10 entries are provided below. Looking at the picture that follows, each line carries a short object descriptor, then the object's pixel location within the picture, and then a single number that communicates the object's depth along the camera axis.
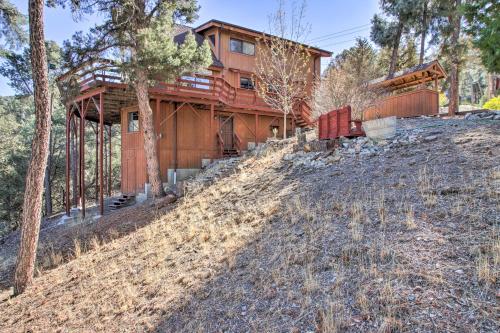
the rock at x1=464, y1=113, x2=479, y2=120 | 10.12
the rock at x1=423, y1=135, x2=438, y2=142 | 7.99
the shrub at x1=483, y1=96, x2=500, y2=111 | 16.99
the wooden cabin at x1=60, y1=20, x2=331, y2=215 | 13.91
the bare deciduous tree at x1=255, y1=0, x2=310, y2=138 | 14.29
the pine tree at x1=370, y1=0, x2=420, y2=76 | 19.27
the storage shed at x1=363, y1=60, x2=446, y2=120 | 14.32
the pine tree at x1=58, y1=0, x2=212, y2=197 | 10.46
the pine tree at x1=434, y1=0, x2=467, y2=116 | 13.21
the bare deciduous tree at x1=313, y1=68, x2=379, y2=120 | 15.15
